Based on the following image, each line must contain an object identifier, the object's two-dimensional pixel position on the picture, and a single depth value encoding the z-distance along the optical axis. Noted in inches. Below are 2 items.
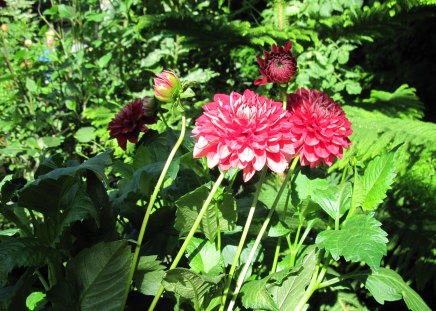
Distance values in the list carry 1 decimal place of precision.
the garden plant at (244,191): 31.9
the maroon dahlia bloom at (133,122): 45.3
